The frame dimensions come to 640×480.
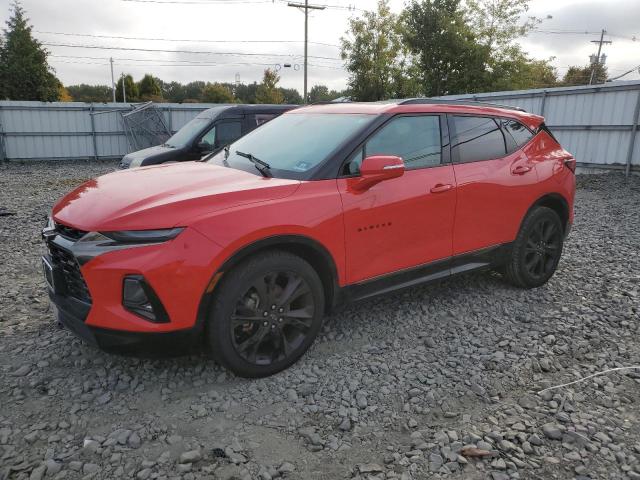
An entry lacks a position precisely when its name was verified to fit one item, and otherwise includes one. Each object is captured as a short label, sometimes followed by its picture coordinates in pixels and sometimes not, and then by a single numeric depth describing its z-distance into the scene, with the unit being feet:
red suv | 8.61
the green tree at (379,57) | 114.11
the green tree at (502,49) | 100.94
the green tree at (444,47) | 96.68
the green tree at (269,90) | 160.97
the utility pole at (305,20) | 117.29
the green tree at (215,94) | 213.66
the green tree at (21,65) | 83.97
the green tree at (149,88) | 199.93
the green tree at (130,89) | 207.13
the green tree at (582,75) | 186.29
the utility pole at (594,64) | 173.37
